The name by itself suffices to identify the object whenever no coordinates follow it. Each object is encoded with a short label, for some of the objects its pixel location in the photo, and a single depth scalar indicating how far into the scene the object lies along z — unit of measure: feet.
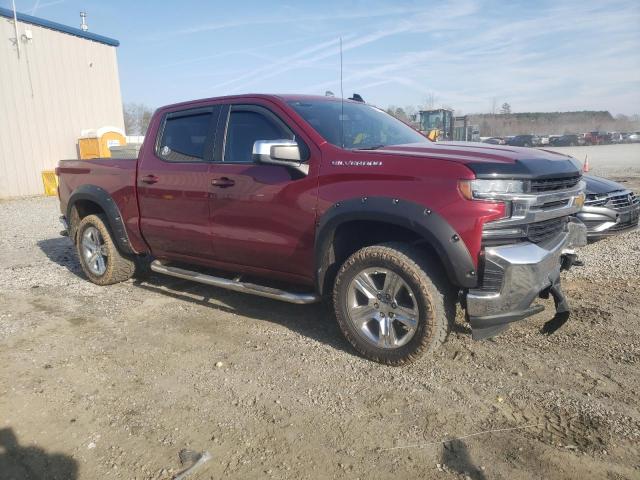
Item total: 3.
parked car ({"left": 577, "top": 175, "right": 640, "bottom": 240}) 18.45
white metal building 46.96
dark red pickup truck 9.84
